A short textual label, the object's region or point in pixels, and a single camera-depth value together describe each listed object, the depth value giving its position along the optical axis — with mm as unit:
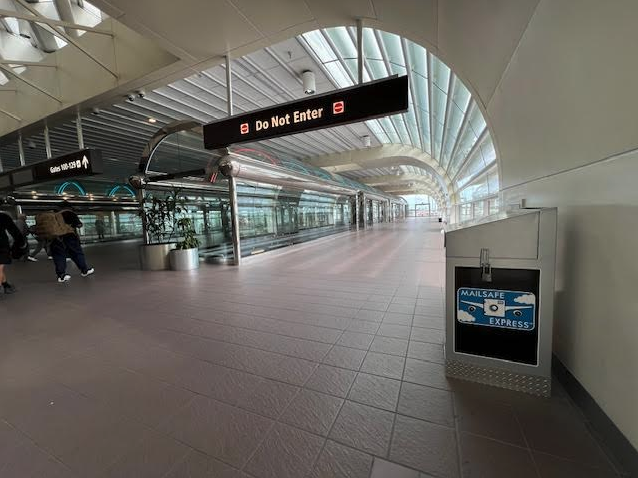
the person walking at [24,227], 9195
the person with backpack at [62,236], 5430
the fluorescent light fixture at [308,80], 5399
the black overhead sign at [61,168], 5449
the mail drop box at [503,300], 1693
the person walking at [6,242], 4473
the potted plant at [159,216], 7312
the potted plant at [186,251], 6543
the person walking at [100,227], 15975
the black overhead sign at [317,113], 2898
